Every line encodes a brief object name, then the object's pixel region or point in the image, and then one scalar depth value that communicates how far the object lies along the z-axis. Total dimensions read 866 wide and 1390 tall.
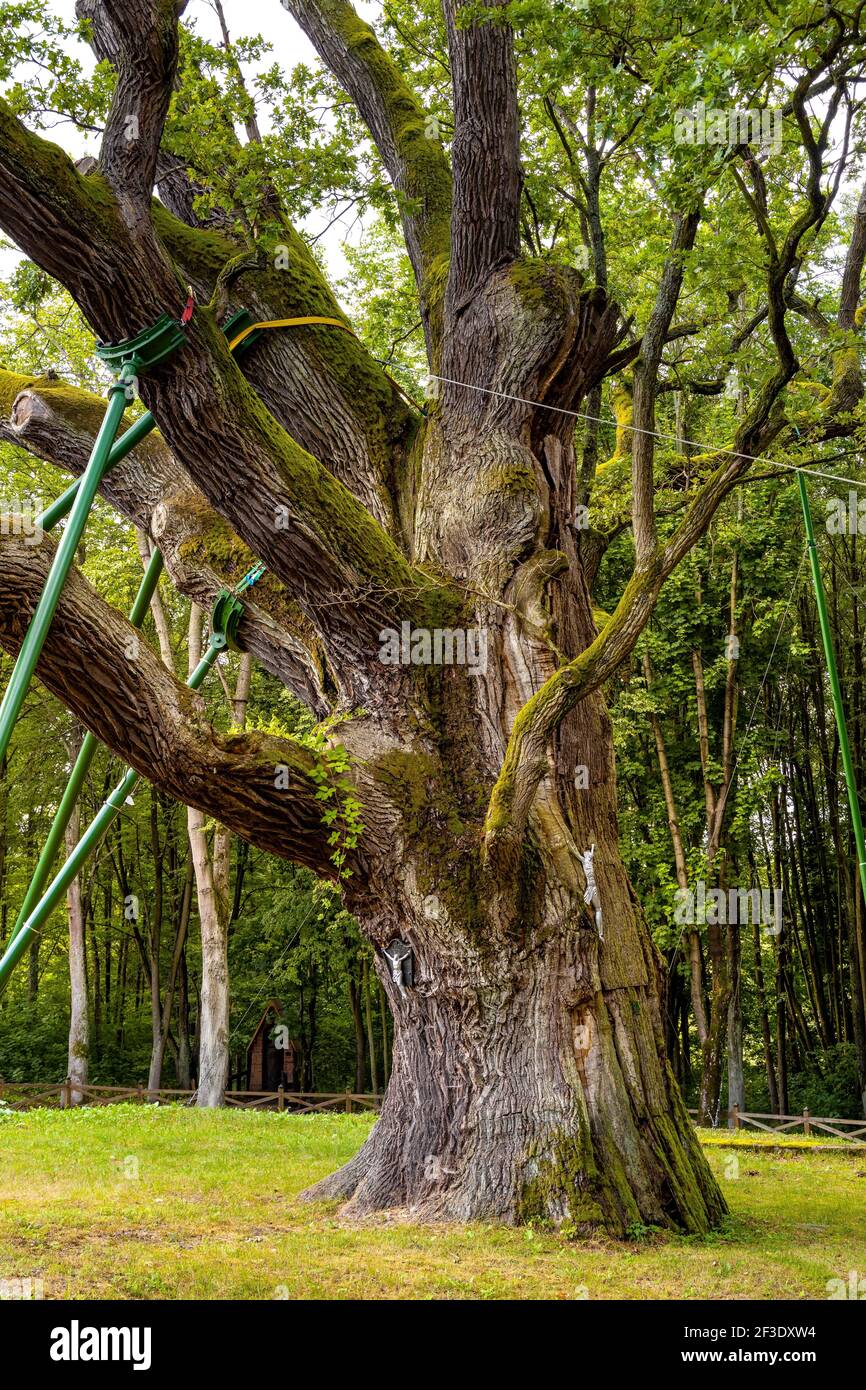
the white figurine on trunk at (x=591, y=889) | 6.64
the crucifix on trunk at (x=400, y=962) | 6.56
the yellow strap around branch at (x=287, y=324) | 7.26
